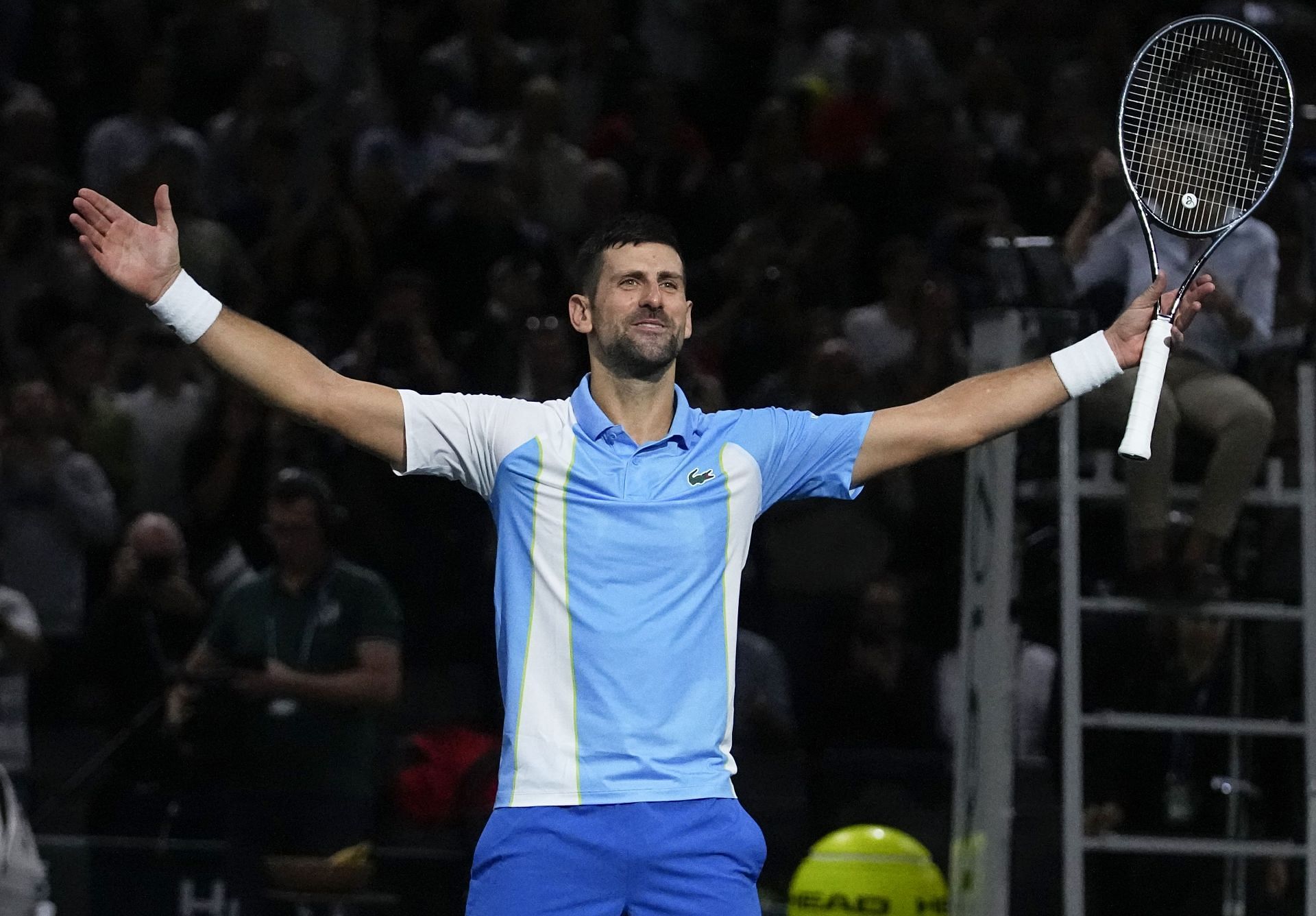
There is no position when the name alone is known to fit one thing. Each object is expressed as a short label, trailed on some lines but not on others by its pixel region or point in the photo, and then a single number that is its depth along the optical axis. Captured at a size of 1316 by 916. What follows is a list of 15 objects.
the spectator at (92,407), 18.61
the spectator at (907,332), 18.58
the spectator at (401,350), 18.20
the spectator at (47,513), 17.72
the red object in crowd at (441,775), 15.33
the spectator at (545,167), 21.08
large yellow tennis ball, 12.98
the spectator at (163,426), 18.50
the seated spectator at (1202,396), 13.43
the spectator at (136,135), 21.70
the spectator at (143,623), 16.70
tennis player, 7.98
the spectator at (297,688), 15.20
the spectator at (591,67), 22.98
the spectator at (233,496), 18.12
